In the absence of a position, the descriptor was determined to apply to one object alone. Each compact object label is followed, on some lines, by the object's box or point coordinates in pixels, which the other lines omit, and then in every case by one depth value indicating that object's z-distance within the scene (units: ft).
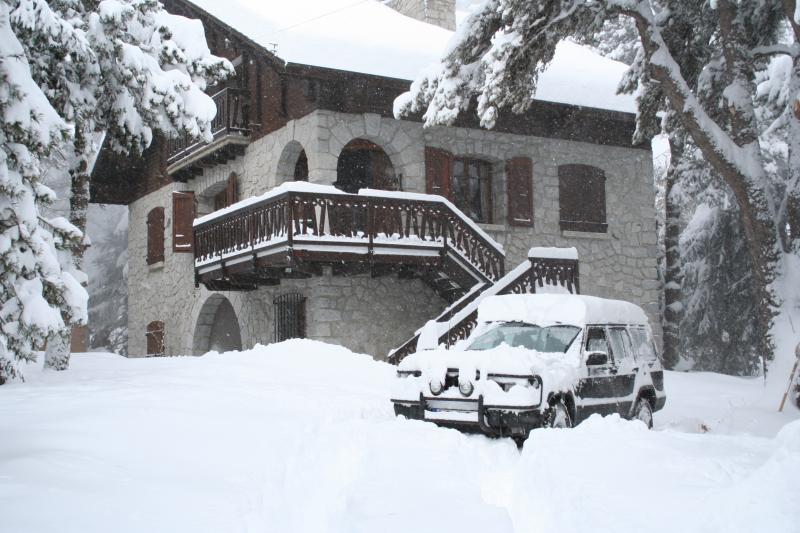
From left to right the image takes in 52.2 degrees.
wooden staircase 45.37
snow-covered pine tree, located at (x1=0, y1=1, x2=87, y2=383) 25.98
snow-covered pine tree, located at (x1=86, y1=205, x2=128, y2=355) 115.14
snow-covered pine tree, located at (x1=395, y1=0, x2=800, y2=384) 36.42
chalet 49.57
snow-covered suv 25.08
